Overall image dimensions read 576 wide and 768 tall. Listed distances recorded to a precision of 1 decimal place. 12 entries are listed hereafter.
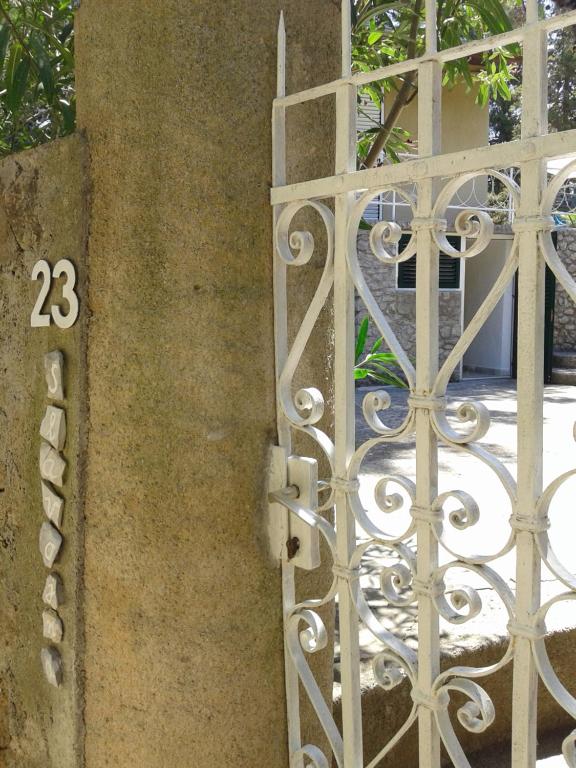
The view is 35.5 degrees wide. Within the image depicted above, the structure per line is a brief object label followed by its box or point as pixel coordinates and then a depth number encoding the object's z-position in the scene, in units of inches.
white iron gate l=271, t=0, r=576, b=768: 54.4
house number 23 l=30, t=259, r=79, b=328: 72.5
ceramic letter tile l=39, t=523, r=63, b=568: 74.2
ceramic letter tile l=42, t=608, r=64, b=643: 74.6
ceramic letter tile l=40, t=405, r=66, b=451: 73.5
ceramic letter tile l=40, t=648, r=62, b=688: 74.2
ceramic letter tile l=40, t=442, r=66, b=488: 73.6
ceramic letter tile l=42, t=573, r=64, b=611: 74.5
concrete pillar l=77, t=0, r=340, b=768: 70.1
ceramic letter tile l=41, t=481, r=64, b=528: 74.1
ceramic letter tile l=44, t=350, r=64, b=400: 73.6
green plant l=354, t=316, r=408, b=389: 113.1
